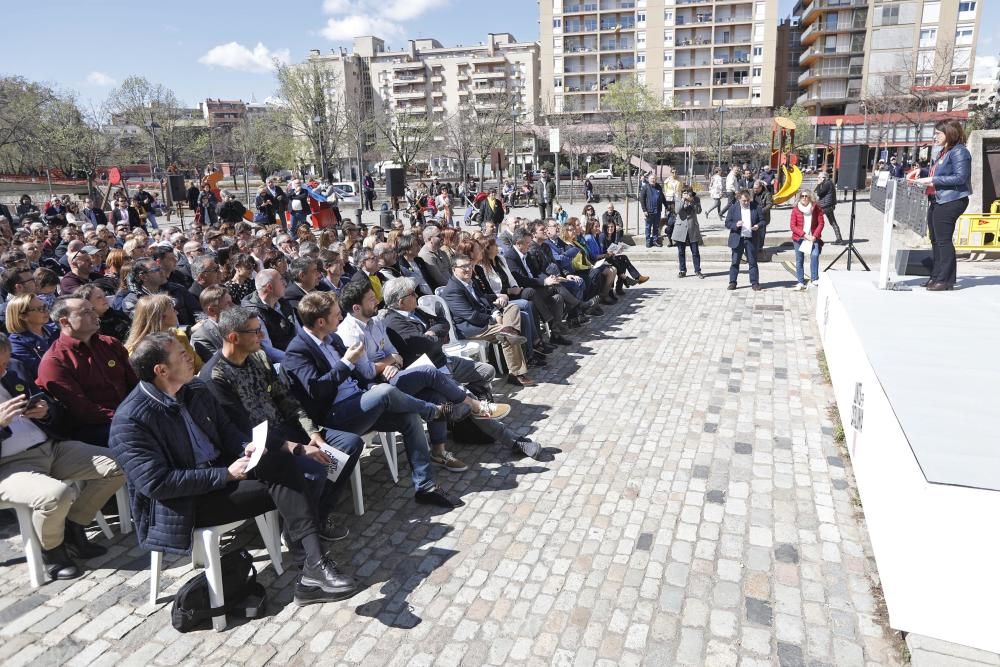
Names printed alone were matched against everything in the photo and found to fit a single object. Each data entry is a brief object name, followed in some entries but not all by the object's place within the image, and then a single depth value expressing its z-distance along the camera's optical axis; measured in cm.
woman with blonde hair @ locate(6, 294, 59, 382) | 462
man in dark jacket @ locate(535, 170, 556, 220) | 2564
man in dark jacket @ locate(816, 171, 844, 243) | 1479
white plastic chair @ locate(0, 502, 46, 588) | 384
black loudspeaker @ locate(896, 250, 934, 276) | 841
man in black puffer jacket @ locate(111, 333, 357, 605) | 335
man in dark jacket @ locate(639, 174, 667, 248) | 1712
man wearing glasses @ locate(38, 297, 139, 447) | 430
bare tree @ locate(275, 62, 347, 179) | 4709
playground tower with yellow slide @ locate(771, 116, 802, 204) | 2097
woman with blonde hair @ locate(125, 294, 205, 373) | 475
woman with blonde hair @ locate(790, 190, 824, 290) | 1151
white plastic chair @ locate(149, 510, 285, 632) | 349
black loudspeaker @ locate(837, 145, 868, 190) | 1084
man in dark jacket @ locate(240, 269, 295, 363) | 581
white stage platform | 294
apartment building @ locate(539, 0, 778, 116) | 7325
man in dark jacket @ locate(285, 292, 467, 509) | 461
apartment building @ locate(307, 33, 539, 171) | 10069
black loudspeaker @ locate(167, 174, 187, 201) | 1914
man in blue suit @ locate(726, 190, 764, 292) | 1176
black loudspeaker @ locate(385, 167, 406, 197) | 2041
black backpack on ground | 343
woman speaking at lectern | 679
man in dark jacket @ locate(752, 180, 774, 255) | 1817
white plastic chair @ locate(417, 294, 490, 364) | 683
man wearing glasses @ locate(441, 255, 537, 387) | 724
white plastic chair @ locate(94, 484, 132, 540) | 439
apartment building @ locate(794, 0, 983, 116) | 6397
